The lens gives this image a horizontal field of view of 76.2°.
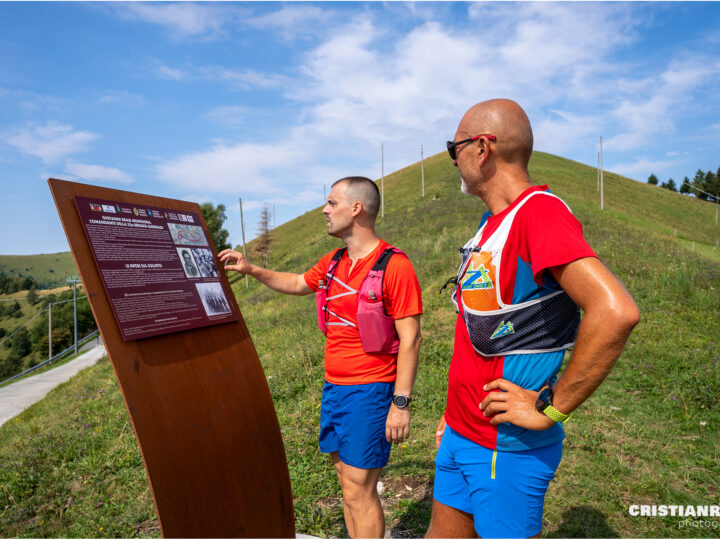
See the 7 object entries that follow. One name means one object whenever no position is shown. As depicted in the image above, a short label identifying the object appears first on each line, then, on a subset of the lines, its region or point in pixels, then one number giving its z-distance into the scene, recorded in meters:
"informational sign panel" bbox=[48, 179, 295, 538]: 2.11
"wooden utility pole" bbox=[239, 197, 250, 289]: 39.72
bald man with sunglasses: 1.50
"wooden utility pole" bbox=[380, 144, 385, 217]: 46.67
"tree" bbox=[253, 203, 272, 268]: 51.09
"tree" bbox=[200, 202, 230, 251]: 66.26
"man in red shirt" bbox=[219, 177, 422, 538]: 2.78
